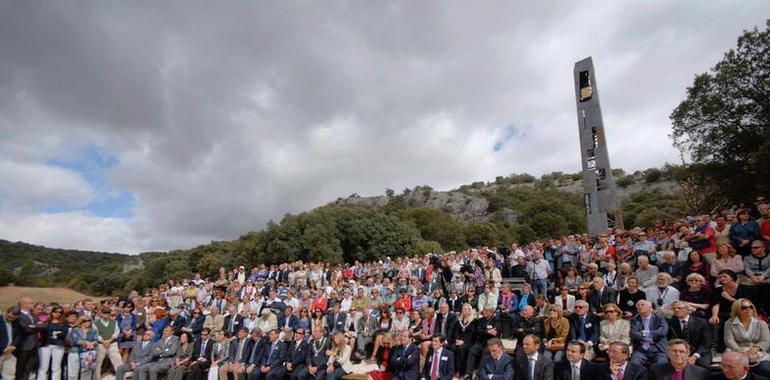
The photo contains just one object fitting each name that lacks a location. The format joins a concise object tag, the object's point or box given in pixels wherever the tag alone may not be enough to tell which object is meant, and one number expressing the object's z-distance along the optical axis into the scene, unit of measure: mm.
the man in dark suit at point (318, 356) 8016
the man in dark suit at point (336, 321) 10227
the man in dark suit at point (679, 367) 4574
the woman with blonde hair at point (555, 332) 6582
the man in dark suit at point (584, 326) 6730
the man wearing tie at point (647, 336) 5586
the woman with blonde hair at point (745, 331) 5027
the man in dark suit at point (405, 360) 7488
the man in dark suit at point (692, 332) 5156
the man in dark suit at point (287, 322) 9188
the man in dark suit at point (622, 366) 5121
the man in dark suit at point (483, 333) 7711
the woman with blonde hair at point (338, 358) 7979
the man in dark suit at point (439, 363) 7258
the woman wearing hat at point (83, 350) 8891
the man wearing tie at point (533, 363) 6066
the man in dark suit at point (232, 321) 10086
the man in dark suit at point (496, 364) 6309
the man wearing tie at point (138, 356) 9029
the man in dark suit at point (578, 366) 5719
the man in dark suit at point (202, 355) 8906
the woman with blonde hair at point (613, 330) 6047
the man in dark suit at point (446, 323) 8242
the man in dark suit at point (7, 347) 7820
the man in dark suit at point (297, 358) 8148
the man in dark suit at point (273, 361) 8302
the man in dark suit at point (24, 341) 8062
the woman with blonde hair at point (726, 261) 6684
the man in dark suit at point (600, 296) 7195
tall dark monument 17656
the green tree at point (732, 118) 18969
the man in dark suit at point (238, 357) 8602
